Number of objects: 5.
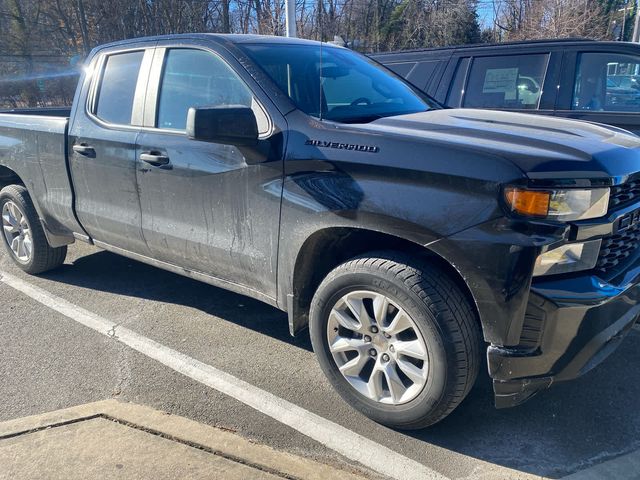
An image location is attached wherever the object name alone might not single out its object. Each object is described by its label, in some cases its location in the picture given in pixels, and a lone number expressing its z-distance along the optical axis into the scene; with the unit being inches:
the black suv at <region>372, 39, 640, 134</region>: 195.9
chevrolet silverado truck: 86.4
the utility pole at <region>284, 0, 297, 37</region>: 385.1
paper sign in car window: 219.8
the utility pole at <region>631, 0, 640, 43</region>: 536.3
